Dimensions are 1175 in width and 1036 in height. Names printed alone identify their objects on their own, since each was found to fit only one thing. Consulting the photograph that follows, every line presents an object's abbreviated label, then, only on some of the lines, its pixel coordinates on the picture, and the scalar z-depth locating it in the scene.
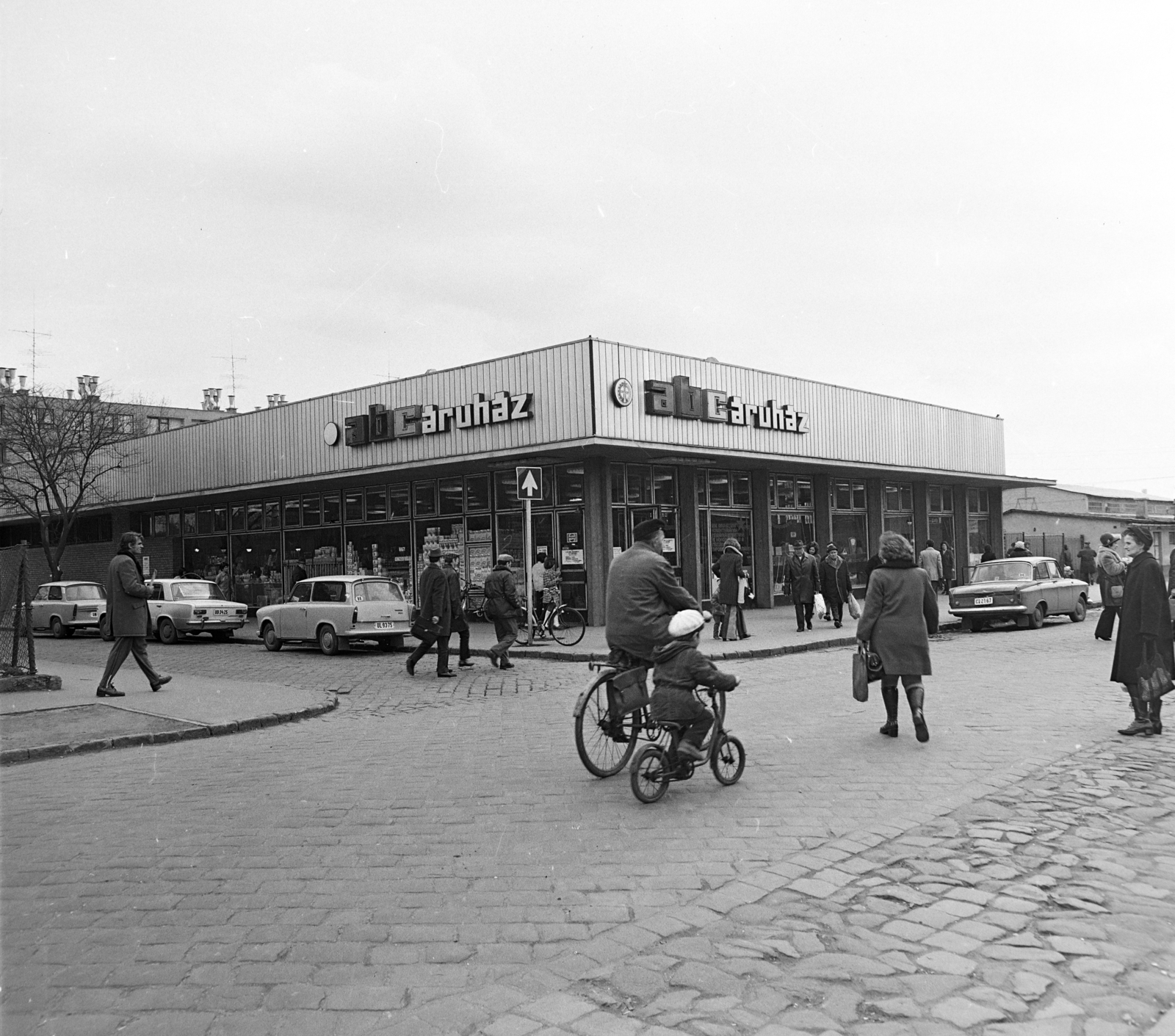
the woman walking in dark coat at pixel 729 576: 18.45
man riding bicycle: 6.89
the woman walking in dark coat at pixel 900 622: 8.70
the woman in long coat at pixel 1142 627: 8.76
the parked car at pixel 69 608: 26.69
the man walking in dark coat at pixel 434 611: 15.23
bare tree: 33.12
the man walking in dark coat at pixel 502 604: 15.82
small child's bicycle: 6.61
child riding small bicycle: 6.61
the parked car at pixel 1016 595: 21.31
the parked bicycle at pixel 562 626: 19.19
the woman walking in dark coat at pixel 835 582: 20.80
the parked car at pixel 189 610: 23.06
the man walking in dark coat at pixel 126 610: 12.42
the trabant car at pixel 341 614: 19.12
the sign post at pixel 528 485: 17.98
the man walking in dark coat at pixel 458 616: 15.54
